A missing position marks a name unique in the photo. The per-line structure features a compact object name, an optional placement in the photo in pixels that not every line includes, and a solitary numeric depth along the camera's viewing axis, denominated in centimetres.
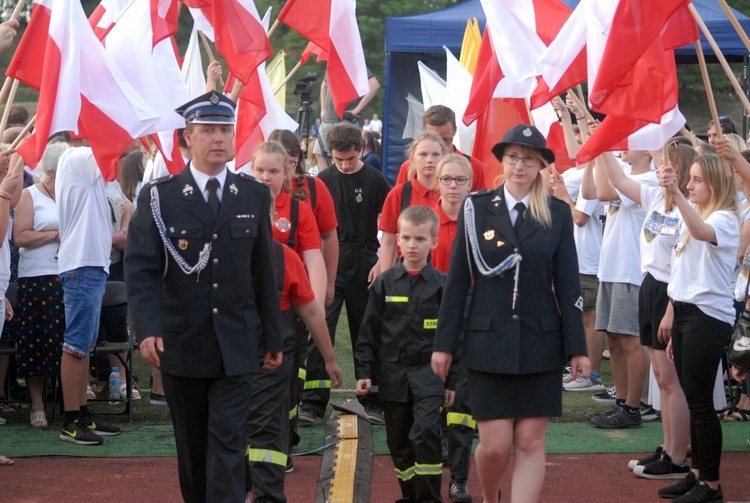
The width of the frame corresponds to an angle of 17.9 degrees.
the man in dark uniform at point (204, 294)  1106
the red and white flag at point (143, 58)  1603
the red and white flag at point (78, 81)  1428
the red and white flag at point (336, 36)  1799
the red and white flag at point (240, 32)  1621
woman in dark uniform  1169
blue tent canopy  2913
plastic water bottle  2005
